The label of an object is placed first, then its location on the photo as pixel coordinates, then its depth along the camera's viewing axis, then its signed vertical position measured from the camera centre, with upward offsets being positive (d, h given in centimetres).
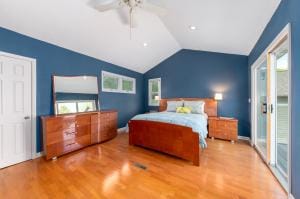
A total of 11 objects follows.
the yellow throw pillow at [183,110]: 461 -36
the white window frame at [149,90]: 653 +38
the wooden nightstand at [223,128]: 414 -87
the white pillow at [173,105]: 504 -23
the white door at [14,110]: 266 -22
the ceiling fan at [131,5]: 210 +137
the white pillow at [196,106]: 461 -24
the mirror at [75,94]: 350 +13
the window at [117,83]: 490 +57
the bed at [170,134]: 282 -77
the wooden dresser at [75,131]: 296 -76
